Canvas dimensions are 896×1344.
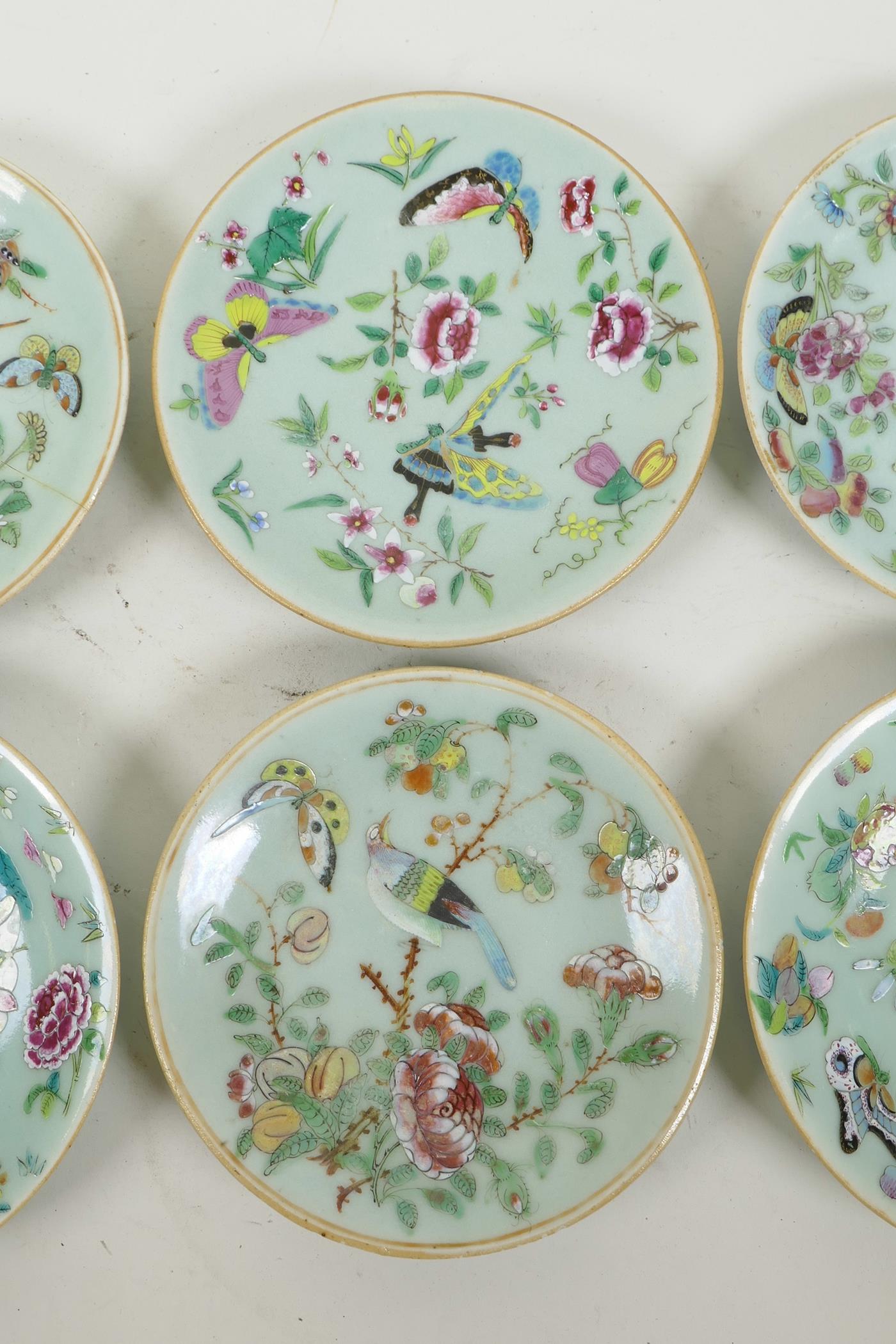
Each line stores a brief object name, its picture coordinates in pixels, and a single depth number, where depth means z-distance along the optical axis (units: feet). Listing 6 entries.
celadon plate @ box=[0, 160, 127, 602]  2.93
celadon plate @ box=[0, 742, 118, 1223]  2.83
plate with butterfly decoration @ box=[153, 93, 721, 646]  2.98
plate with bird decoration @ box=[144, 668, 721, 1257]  2.86
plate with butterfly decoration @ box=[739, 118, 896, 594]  3.05
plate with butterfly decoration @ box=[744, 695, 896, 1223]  2.93
